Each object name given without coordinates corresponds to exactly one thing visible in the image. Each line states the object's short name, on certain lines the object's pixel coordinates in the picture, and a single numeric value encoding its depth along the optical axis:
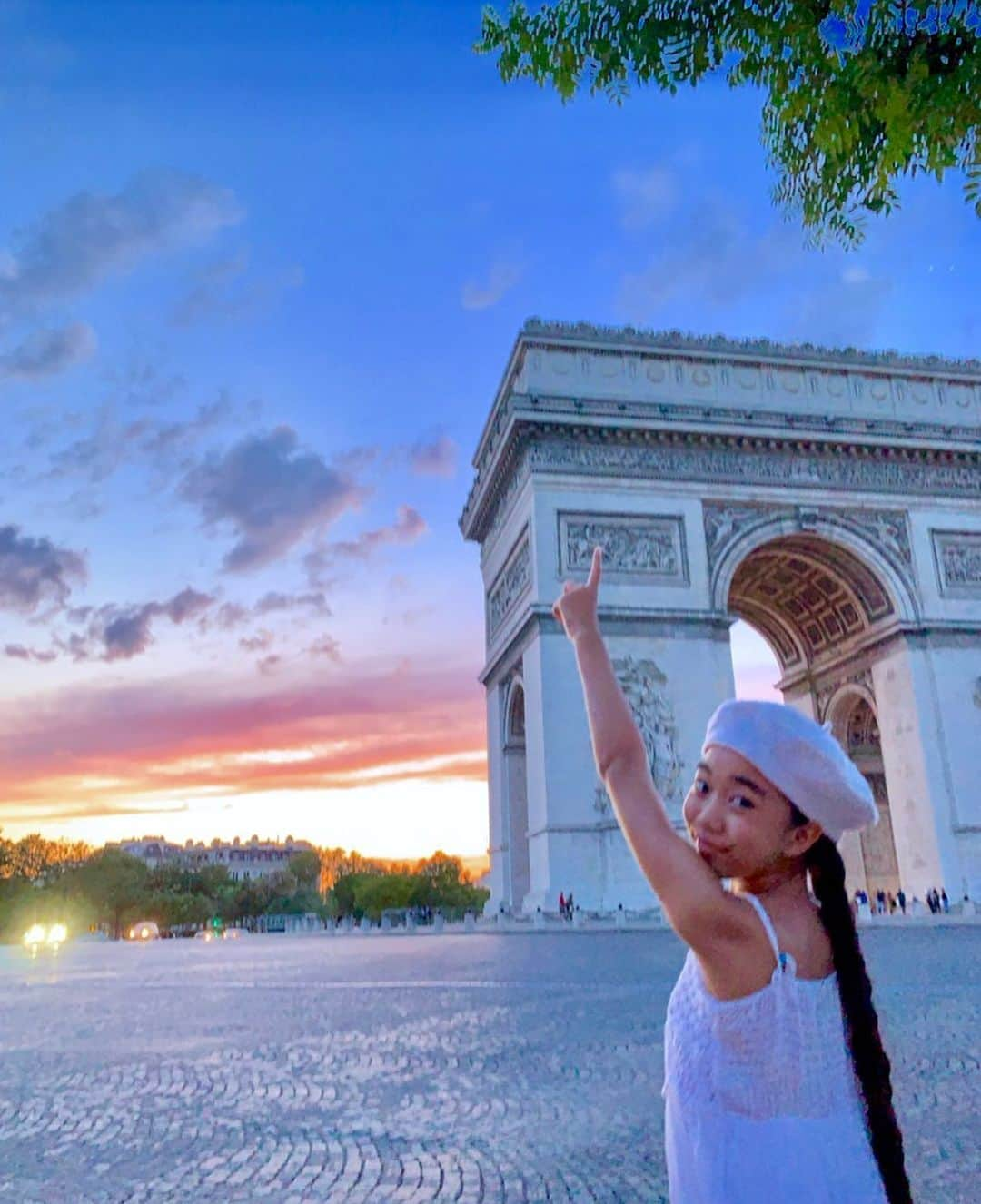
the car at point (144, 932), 48.91
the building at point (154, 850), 128.12
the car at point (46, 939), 35.91
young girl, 1.27
